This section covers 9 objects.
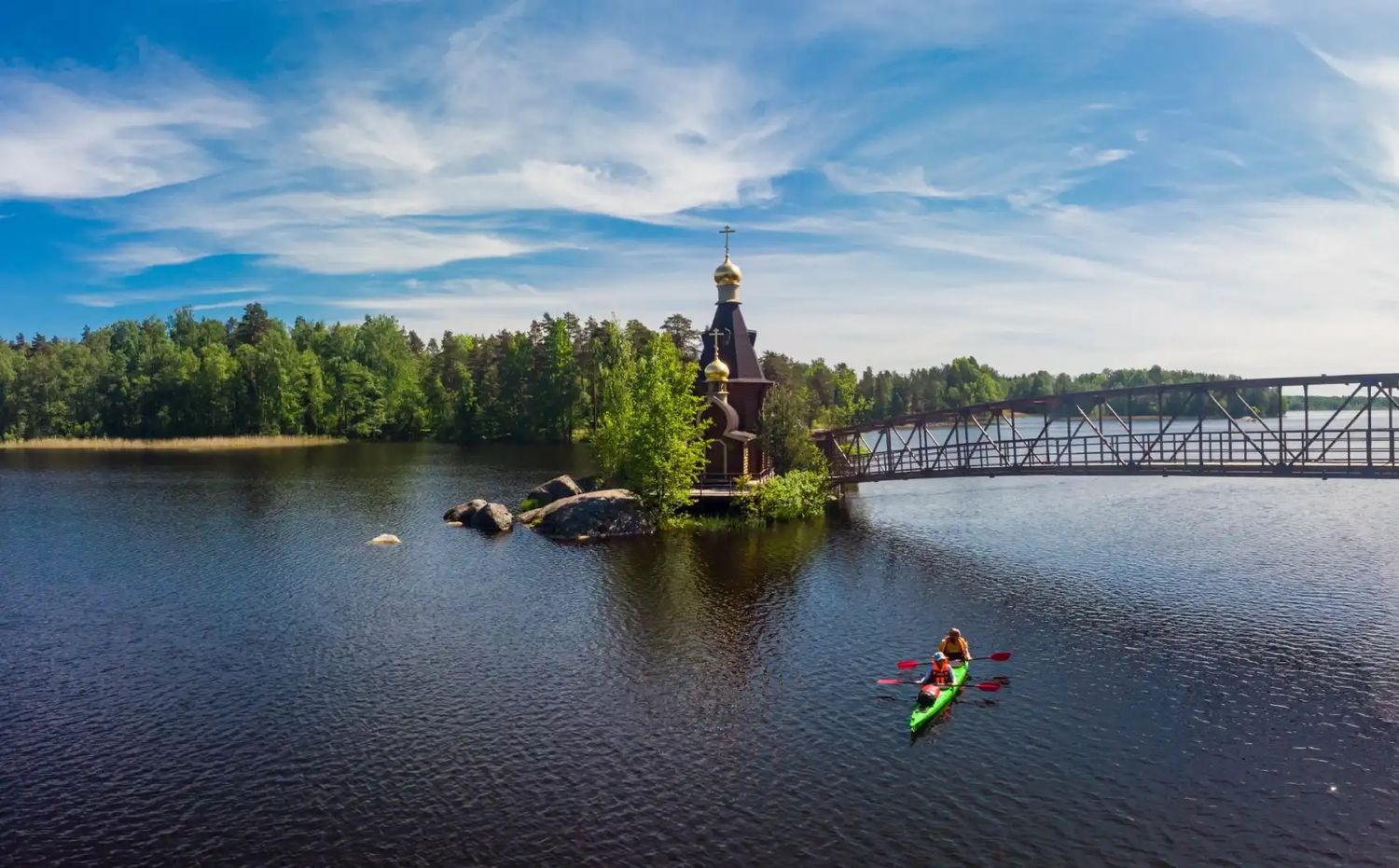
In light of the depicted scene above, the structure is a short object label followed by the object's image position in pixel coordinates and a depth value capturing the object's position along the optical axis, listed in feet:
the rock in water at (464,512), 187.21
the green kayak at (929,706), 80.18
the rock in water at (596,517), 172.04
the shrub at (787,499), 188.34
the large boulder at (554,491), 200.23
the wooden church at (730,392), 201.87
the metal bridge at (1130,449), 121.39
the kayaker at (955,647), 94.89
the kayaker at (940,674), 87.51
